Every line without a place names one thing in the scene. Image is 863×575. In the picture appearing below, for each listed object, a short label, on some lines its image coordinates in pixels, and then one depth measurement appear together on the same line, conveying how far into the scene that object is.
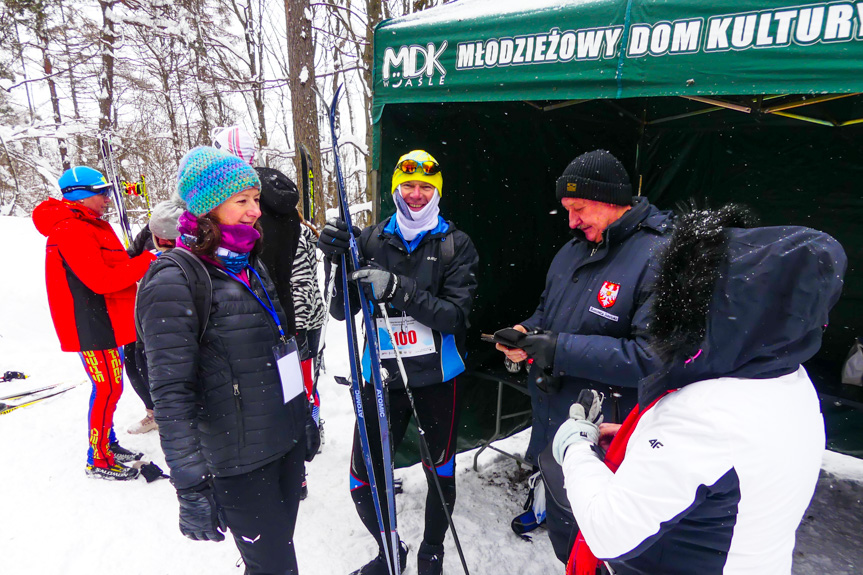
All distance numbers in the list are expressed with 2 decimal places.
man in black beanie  1.67
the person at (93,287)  2.68
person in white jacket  0.83
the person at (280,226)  2.26
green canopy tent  1.59
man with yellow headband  2.16
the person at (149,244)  2.61
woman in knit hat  1.34
